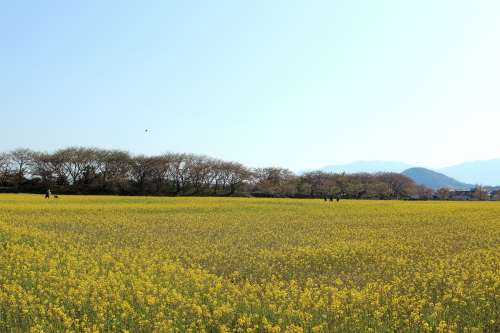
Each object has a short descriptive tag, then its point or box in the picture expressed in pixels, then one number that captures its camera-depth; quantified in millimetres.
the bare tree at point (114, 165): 71225
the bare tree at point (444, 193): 93350
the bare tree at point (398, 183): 89750
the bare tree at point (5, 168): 69812
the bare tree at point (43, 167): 69625
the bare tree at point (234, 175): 81062
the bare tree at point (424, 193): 98031
